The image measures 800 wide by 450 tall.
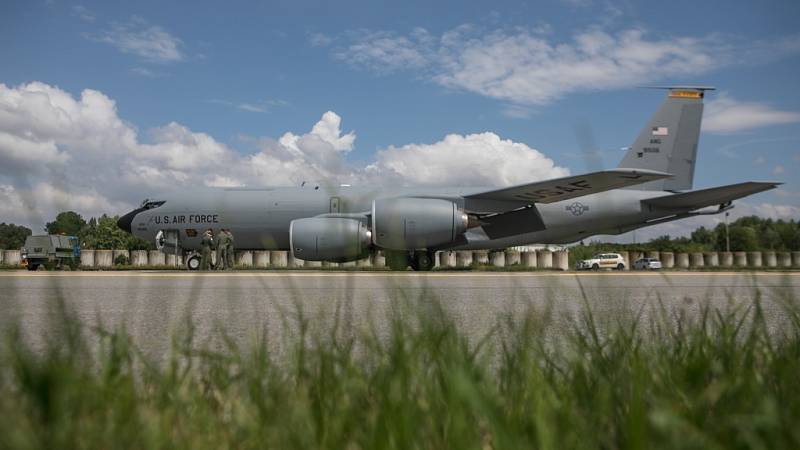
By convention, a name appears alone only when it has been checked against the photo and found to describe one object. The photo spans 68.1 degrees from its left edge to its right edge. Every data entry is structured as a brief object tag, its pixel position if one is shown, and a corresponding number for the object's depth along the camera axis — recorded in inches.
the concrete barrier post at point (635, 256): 1659.7
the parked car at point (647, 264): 1540.1
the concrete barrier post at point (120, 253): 1300.4
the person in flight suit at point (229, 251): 631.8
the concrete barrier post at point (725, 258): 1510.8
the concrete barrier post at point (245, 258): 1156.5
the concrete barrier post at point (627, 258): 1608.0
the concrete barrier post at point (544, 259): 1279.5
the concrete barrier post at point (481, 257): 1247.7
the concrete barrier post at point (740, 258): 1488.7
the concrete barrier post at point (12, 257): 1331.2
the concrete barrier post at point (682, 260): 1534.4
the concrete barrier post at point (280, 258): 1129.1
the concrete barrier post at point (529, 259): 1309.1
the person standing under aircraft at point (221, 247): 618.2
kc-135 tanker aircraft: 566.9
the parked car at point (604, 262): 1413.6
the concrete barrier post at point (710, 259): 1520.7
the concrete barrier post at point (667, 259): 1512.1
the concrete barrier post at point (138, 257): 1299.2
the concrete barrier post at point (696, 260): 1523.1
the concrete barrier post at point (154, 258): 1334.9
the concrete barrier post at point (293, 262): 1129.7
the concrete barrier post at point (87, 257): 1236.9
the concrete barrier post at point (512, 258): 1305.9
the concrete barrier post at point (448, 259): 1219.1
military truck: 829.2
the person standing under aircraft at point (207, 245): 607.3
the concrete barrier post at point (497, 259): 1261.3
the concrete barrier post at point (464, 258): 1231.9
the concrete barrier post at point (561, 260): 1235.2
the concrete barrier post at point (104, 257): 1259.8
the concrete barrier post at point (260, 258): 1154.7
